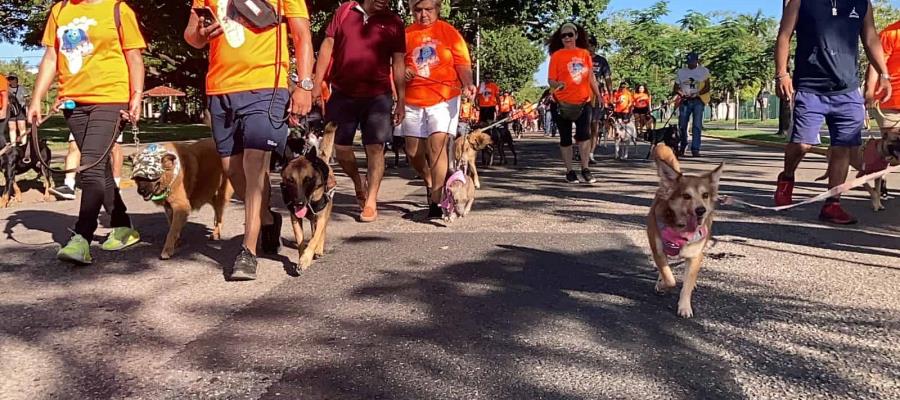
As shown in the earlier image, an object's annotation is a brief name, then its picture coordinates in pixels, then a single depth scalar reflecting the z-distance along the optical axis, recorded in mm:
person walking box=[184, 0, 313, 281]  4145
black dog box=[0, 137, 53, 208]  7801
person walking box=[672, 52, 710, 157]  14177
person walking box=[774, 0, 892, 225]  5648
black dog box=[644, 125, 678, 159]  12367
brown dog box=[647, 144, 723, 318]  3473
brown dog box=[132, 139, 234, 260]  4734
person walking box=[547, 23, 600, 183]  9000
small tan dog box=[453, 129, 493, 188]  7884
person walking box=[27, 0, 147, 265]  4594
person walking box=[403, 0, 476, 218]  6199
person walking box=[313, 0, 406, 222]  5793
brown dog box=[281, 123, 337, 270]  4355
